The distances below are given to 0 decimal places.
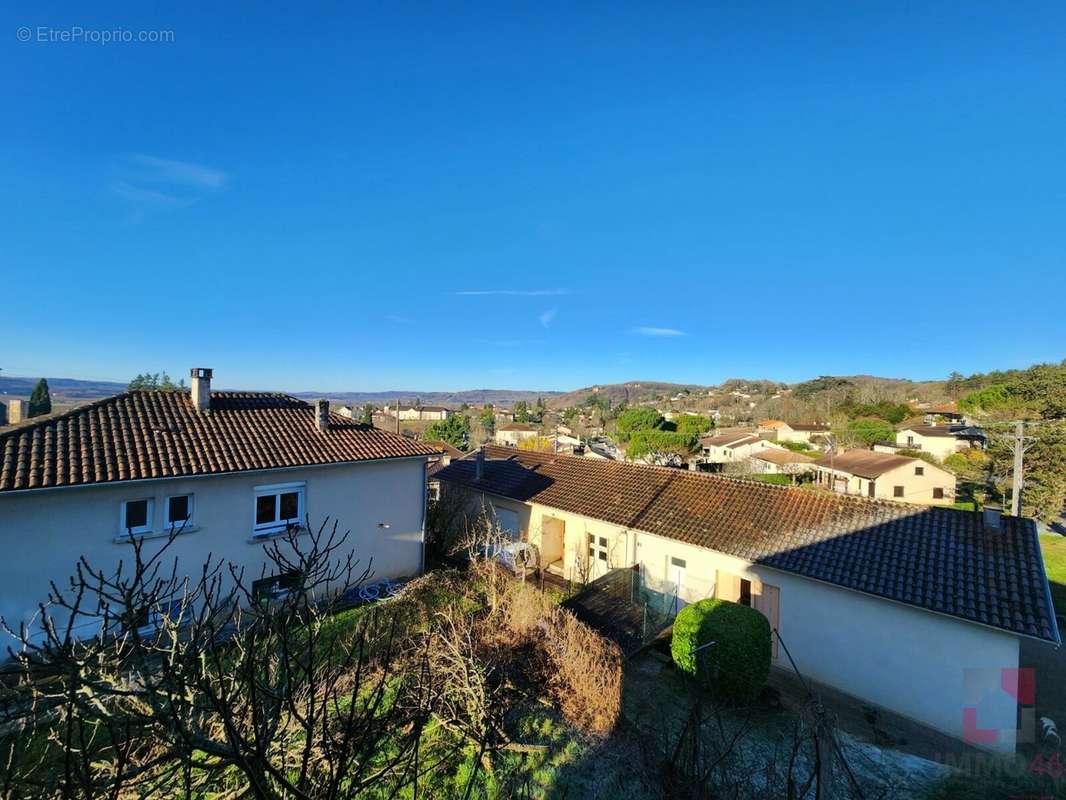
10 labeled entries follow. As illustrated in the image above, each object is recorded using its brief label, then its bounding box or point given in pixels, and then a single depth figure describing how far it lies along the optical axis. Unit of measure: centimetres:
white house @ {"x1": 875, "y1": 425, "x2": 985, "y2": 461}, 4467
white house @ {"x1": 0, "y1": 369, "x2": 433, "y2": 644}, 897
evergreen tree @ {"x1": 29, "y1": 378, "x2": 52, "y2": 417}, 3222
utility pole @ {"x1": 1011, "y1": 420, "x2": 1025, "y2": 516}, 1914
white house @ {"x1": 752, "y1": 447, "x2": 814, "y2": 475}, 4200
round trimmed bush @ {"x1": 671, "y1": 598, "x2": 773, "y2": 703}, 901
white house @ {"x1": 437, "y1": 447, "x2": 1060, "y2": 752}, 902
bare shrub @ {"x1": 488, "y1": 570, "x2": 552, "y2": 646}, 877
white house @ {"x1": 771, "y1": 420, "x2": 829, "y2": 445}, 6218
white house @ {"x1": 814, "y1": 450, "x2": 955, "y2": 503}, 3519
